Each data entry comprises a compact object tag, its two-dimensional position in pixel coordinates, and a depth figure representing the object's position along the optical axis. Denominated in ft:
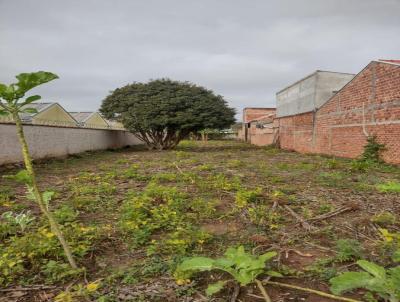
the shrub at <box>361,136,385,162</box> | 35.35
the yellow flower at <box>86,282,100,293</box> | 7.92
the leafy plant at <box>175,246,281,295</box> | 7.45
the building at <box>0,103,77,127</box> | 67.61
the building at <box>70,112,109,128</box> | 95.40
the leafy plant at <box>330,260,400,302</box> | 6.30
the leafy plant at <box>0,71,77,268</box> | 7.36
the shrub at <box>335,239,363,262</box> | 9.62
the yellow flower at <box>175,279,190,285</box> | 8.23
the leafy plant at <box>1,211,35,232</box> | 11.34
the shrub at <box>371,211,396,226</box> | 13.08
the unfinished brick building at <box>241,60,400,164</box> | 33.40
